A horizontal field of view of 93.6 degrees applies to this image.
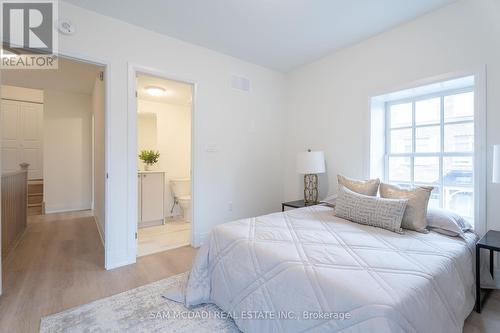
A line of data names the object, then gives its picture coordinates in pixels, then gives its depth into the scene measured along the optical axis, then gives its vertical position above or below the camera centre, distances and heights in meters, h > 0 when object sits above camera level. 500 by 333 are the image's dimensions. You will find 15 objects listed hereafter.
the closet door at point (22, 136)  5.54 +0.68
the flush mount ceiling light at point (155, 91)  3.77 +1.24
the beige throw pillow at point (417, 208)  1.94 -0.36
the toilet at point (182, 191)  4.46 -0.51
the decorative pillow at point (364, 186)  2.43 -0.22
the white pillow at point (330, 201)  2.78 -0.43
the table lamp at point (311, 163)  3.04 +0.03
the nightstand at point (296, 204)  3.17 -0.54
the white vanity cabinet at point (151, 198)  3.94 -0.56
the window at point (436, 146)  2.35 +0.22
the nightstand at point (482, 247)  1.64 -0.56
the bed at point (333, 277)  1.03 -0.59
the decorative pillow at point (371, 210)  1.94 -0.39
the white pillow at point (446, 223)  1.86 -0.47
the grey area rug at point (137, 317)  1.56 -1.08
